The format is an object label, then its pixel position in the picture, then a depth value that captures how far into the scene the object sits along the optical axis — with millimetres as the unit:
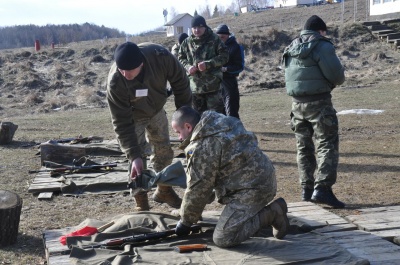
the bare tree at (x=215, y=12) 87350
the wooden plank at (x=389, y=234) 5445
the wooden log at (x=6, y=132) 12922
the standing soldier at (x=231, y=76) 10727
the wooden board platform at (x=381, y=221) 5547
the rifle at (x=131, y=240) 5230
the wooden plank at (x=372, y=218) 5953
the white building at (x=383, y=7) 34156
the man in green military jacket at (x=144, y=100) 6109
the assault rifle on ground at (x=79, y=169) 9516
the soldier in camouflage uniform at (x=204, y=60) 9234
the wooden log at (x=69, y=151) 10414
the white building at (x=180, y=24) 50844
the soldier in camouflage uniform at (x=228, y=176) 4941
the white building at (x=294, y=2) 68938
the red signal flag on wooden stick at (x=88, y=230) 5715
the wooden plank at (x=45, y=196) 8117
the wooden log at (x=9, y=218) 5988
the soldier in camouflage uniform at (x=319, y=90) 6680
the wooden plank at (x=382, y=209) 6324
